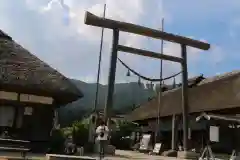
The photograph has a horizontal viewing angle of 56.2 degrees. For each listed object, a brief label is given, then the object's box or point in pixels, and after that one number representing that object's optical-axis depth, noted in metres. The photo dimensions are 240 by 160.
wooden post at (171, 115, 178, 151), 12.95
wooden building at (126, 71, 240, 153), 11.49
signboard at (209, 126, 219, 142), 7.60
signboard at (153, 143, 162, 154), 12.60
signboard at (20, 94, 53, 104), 9.19
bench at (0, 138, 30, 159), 7.96
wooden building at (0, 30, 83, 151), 9.03
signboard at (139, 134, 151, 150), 14.04
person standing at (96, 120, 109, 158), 7.63
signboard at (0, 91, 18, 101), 8.97
